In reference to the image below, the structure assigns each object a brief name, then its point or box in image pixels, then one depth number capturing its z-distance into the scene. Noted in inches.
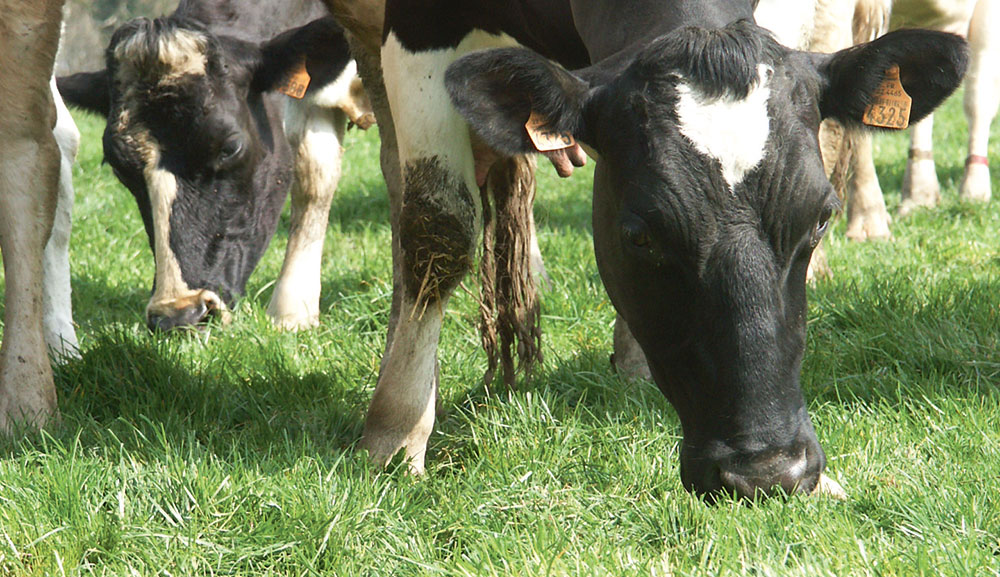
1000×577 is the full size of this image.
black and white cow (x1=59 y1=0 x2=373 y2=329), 396.8
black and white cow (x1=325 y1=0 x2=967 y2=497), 190.7
